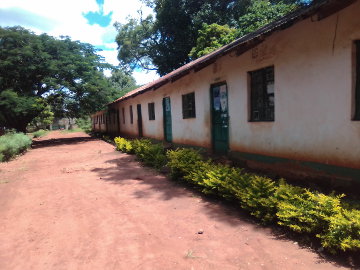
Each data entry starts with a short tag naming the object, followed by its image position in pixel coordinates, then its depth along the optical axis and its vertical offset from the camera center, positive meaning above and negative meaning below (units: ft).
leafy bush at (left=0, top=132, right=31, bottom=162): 39.23 -3.44
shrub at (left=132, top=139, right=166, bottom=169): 28.94 -4.21
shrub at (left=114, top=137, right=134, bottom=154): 40.60 -4.18
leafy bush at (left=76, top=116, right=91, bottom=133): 192.70 -1.37
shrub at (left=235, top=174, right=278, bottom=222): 13.26 -4.40
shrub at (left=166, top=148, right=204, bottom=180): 21.50 -3.83
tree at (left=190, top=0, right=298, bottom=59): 58.79 +20.55
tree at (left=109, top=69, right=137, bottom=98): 187.11 +28.05
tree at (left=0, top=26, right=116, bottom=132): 59.21 +11.07
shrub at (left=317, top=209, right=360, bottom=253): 9.73 -4.66
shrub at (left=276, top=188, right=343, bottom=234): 11.20 -4.37
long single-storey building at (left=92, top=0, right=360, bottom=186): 15.16 +1.16
